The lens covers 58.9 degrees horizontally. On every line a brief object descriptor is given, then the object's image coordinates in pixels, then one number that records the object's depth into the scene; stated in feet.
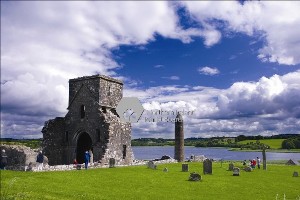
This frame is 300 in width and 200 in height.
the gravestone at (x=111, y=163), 85.43
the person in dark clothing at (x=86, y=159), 77.04
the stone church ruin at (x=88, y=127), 94.95
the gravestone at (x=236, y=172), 72.87
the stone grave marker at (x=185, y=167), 79.21
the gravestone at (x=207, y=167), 73.87
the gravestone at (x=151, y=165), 84.79
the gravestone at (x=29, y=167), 67.72
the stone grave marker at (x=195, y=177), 61.21
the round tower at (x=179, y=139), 119.64
